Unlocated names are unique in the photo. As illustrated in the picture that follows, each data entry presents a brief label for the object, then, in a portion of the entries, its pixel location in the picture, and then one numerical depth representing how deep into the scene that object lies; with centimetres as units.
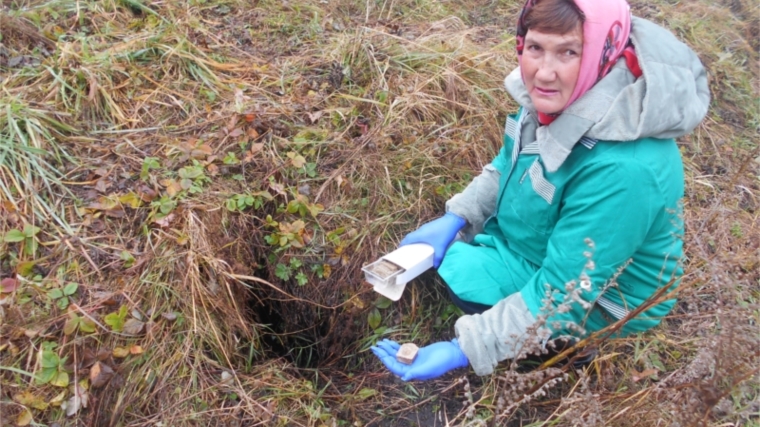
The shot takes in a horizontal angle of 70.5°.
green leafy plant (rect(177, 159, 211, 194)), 228
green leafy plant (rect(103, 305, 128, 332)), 190
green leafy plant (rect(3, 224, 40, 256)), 202
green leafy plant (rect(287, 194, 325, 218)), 237
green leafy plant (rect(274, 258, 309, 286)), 229
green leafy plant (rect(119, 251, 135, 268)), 206
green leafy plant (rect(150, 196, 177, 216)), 220
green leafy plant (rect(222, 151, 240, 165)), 241
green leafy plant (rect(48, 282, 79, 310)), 193
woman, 153
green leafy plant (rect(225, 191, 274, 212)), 229
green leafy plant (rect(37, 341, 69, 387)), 180
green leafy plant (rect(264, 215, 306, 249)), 230
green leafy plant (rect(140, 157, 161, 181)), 229
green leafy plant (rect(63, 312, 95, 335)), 186
